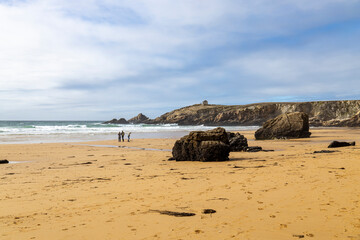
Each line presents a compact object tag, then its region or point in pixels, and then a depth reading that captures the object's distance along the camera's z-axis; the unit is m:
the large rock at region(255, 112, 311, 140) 28.64
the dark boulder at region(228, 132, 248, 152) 17.74
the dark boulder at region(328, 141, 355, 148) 16.78
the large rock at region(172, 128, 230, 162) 13.15
